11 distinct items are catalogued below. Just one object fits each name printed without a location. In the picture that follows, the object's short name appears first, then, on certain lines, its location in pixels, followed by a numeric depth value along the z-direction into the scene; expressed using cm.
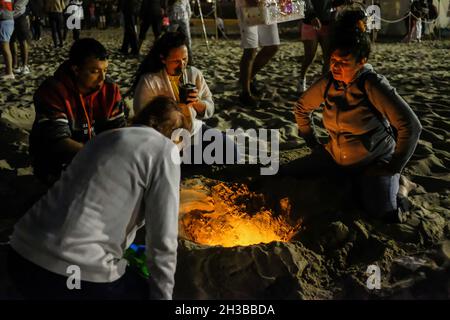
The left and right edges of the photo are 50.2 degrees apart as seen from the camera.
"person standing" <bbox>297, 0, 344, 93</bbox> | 587
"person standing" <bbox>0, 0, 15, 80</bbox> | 688
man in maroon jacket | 271
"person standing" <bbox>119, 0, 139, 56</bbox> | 1012
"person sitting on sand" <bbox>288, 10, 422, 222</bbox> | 280
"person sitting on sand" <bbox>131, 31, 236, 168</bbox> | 351
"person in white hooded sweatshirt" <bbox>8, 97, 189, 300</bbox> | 165
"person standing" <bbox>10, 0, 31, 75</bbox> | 738
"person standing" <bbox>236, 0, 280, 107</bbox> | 550
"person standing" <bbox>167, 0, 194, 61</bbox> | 844
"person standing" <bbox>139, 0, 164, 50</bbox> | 948
